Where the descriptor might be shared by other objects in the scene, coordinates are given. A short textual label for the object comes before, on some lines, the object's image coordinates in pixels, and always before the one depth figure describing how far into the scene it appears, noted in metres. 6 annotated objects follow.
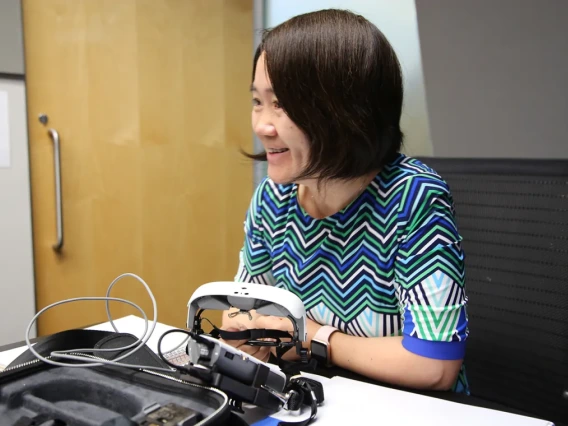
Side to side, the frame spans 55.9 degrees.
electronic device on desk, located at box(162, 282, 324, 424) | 0.62
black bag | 0.56
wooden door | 2.01
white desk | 0.68
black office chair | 1.03
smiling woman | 0.87
